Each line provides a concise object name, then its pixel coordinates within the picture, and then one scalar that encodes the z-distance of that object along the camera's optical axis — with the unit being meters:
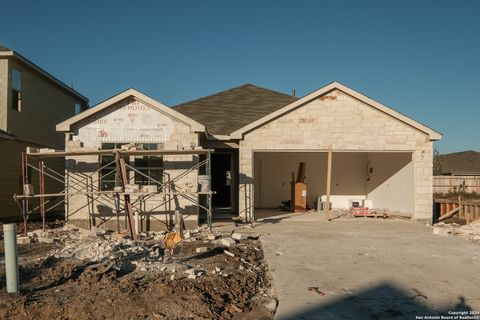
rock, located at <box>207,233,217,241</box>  10.79
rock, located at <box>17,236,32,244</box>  10.79
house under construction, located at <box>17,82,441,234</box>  12.94
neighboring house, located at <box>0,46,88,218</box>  15.10
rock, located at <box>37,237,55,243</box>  10.81
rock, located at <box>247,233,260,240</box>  11.31
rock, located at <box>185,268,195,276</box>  7.07
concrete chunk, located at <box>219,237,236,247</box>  9.98
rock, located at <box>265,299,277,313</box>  5.81
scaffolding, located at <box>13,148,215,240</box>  11.67
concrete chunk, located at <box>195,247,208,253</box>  9.05
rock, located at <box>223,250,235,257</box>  8.85
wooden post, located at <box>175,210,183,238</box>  10.94
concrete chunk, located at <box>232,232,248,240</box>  10.81
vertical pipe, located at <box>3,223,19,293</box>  6.01
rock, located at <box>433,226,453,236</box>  12.16
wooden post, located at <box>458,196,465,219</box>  16.38
